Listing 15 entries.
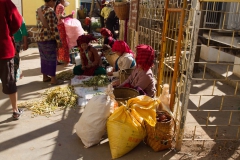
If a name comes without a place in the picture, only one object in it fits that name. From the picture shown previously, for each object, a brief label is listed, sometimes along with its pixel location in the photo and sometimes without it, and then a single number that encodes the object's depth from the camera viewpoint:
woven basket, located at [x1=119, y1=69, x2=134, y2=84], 4.71
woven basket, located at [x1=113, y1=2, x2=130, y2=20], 6.50
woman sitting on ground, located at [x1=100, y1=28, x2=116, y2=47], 7.08
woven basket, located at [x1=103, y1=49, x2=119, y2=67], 6.65
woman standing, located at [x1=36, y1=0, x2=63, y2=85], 4.93
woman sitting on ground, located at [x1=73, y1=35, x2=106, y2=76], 5.98
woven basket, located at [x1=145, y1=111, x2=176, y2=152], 3.04
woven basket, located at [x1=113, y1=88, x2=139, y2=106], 3.66
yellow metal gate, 2.89
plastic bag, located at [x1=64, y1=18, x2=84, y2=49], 6.79
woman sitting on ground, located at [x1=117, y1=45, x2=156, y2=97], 3.63
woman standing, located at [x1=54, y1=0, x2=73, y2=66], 6.65
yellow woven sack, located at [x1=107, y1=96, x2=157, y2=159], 2.93
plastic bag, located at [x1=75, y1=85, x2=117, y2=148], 3.10
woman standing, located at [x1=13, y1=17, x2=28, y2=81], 4.86
